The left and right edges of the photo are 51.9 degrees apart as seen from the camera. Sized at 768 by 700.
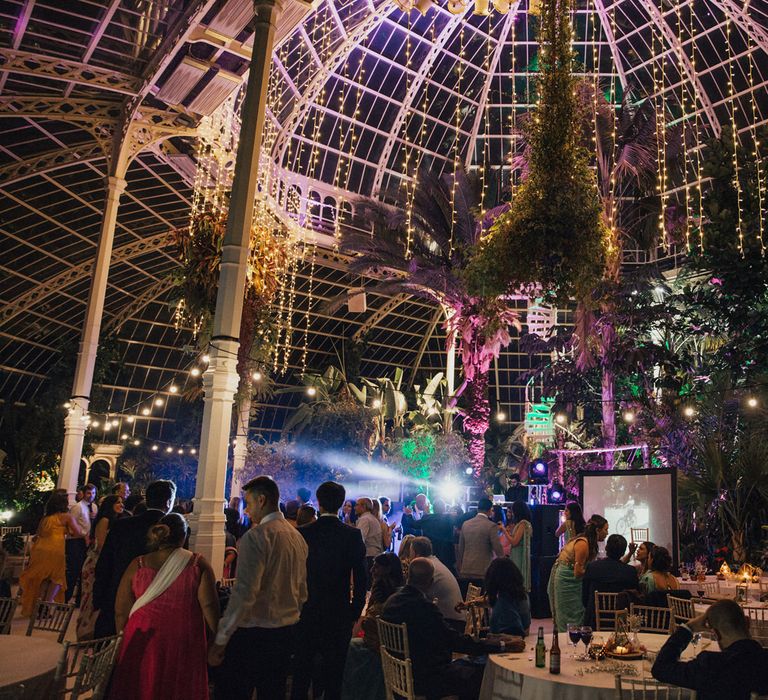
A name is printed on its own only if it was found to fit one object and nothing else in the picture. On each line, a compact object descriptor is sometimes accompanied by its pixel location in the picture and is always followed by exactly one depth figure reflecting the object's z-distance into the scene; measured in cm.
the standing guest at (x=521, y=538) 954
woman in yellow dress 863
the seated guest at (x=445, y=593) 568
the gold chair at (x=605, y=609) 640
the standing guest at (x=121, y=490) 767
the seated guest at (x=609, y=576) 668
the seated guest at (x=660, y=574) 669
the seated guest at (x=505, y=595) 573
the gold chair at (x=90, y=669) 315
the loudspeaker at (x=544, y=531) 1197
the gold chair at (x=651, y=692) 347
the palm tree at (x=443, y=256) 1634
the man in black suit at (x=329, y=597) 458
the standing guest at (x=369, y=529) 900
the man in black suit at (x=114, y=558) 447
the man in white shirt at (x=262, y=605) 385
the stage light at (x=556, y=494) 1483
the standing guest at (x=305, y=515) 644
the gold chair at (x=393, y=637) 439
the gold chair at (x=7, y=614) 478
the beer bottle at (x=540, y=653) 426
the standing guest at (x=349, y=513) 1088
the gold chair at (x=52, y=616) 474
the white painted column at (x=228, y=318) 698
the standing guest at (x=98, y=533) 583
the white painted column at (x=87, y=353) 1231
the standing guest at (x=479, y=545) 866
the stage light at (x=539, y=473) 1502
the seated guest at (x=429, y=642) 458
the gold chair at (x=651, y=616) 586
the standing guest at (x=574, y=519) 780
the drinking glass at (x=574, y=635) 482
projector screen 1130
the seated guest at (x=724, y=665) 322
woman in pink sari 362
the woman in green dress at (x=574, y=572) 699
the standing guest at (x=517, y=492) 1350
